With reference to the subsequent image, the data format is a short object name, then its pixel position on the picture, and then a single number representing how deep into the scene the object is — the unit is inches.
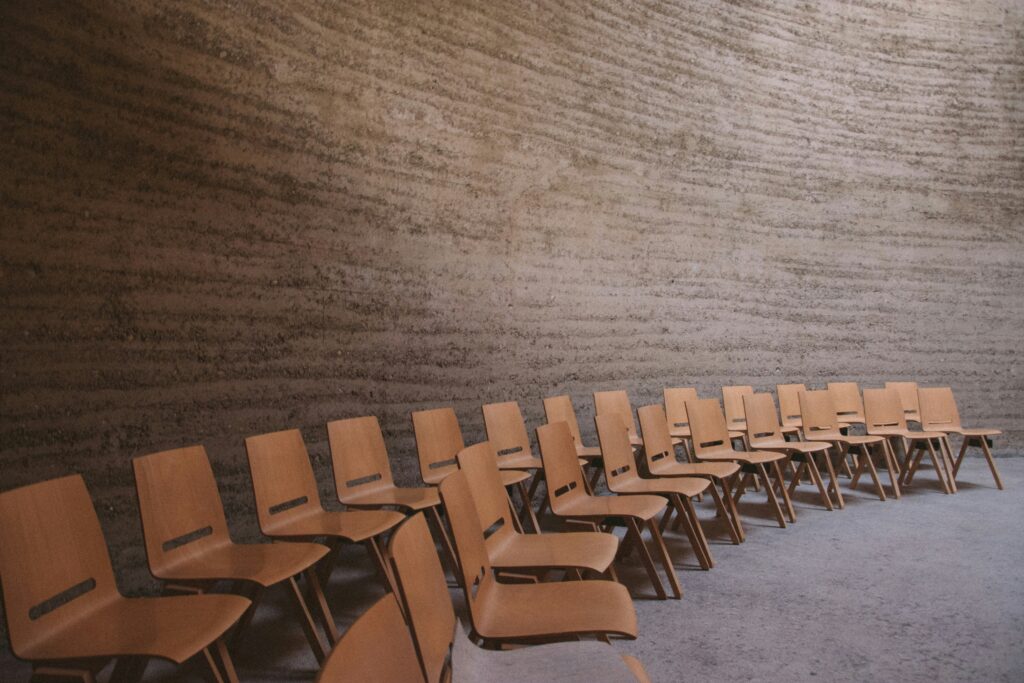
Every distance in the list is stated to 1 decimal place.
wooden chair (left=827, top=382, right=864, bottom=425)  285.6
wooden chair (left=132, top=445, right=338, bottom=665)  104.1
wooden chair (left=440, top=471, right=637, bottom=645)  80.4
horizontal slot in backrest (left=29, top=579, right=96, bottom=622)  123.8
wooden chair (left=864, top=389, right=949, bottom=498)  265.4
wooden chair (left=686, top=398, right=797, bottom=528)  197.6
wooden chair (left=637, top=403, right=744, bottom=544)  176.1
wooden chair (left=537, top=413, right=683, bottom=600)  132.5
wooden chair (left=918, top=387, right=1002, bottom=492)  281.4
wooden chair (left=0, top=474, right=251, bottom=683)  77.9
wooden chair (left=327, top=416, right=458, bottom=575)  146.4
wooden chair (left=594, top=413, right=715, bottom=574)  155.9
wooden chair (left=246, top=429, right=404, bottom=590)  126.0
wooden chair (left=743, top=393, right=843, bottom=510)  221.8
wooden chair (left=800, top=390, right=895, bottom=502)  242.2
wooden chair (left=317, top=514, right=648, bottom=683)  41.0
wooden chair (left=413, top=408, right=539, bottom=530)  165.3
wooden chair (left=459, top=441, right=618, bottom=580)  101.1
